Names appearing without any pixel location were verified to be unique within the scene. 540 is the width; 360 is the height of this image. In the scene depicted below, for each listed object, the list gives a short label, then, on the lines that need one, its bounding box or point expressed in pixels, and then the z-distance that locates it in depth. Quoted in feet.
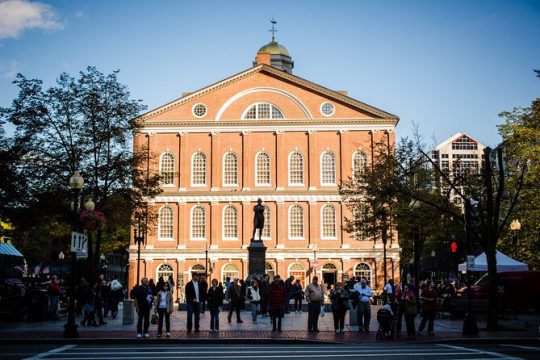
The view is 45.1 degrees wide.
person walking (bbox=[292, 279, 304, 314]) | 109.70
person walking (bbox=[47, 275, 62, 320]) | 86.79
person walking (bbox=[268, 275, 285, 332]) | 70.38
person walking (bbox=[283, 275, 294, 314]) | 105.50
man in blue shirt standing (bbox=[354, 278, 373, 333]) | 73.46
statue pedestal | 113.80
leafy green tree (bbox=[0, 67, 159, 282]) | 100.37
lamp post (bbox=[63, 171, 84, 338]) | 63.36
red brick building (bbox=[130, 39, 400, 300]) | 182.09
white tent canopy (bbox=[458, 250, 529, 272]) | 115.44
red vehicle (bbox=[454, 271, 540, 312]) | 104.27
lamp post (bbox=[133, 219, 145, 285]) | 113.96
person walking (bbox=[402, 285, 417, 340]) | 66.33
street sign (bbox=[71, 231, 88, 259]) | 65.26
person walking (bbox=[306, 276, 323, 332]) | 70.44
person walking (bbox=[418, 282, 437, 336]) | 69.31
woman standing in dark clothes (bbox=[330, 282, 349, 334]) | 71.36
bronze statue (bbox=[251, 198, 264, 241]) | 117.08
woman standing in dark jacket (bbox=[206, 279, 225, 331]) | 71.77
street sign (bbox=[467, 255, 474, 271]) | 71.72
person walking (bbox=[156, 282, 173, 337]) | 66.08
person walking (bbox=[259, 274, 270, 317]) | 92.94
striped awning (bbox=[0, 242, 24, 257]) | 104.73
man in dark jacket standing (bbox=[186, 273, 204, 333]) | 69.51
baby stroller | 63.41
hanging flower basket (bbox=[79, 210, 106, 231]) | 75.25
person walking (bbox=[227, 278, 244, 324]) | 83.24
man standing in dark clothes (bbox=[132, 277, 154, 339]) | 64.34
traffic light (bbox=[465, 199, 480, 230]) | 71.82
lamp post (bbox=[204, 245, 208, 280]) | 175.11
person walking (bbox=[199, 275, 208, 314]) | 73.51
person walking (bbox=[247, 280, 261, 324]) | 84.17
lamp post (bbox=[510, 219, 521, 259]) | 103.37
